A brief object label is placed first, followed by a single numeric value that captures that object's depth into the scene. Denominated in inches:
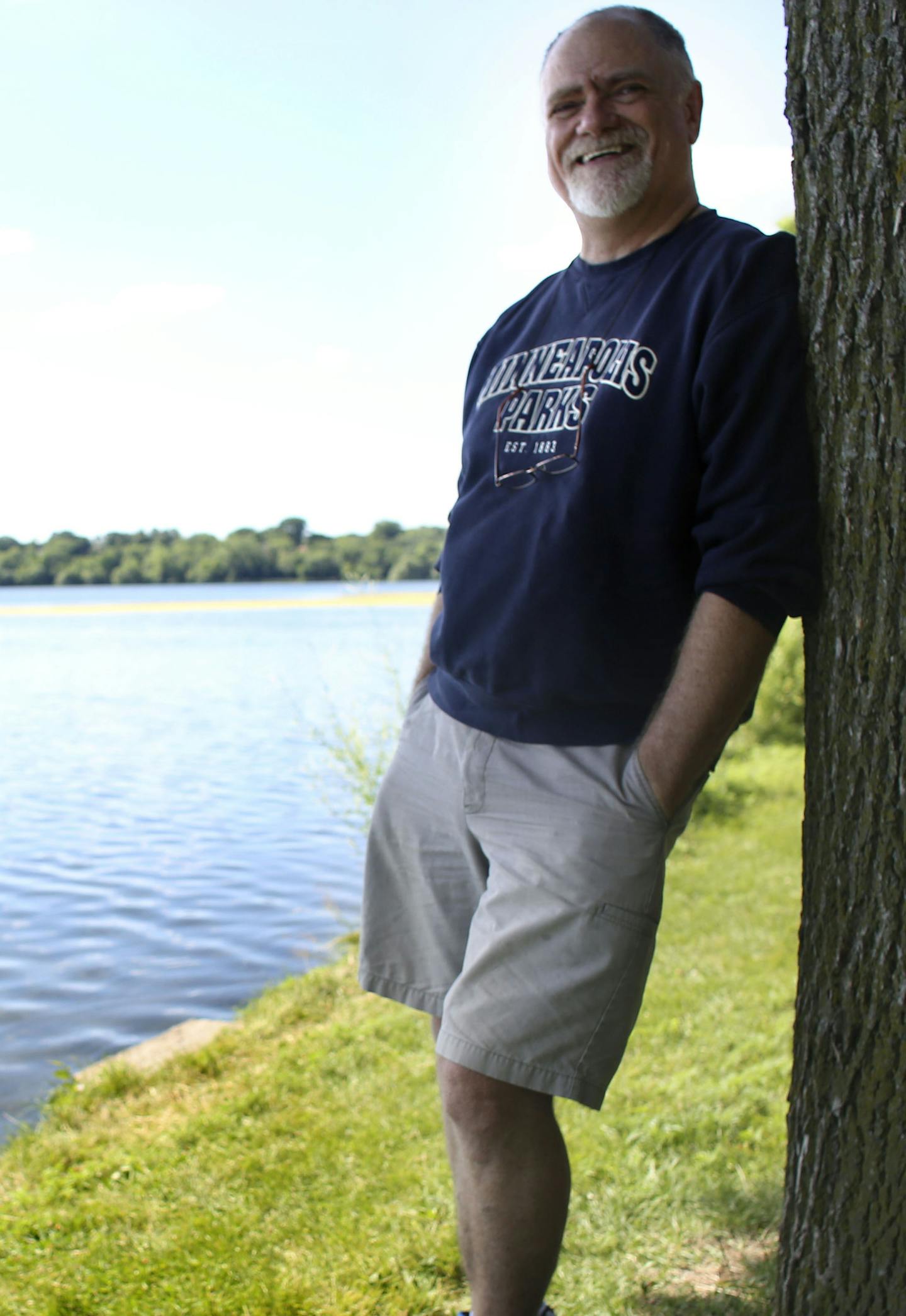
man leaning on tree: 65.0
